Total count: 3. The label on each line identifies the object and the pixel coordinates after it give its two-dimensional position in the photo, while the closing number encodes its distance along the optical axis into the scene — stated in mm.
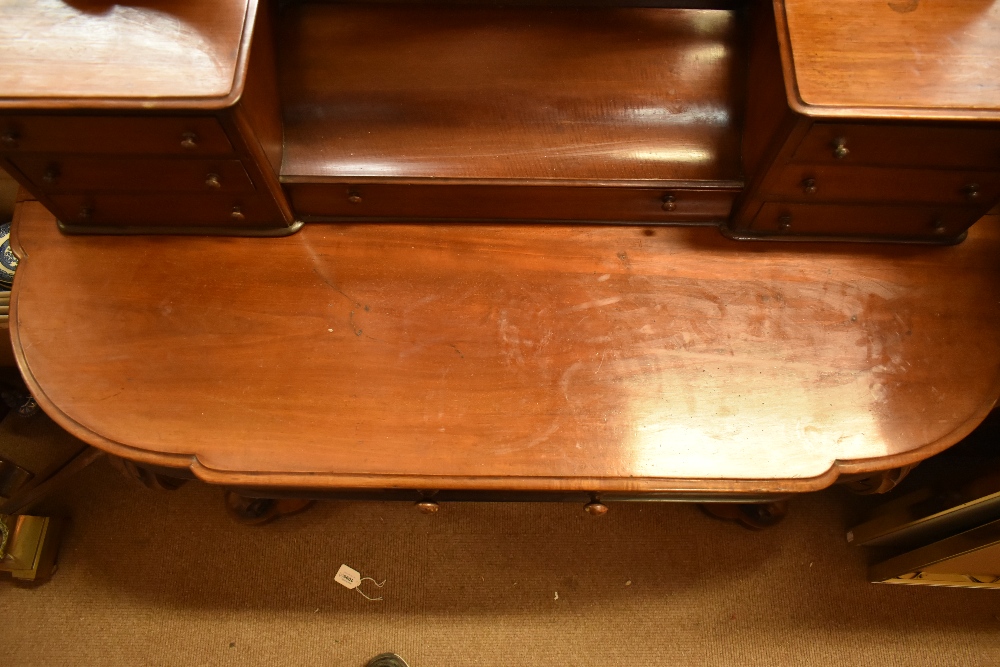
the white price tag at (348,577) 1841
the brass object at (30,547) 1747
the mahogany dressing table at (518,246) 1077
